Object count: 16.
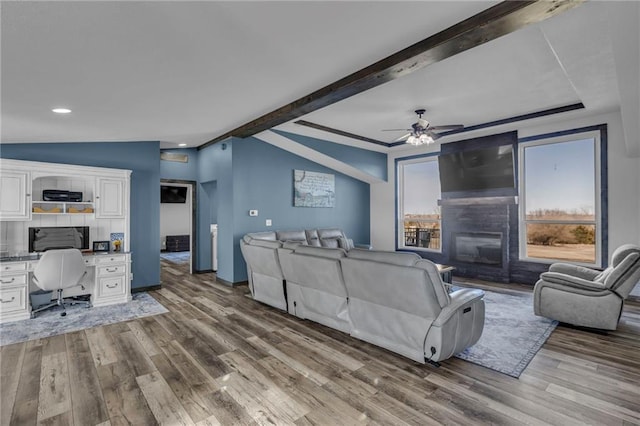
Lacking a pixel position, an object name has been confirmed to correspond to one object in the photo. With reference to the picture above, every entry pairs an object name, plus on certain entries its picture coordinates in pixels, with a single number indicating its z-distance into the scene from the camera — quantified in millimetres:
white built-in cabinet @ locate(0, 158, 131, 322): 3910
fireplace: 6102
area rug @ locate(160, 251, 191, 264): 8578
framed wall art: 6543
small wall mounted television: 10211
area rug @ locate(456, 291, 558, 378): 2799
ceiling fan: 4645
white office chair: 3877
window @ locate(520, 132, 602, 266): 5188
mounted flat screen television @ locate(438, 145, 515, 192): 5973
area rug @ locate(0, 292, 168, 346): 3463
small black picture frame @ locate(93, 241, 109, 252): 4805
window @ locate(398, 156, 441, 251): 7230
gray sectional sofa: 2590
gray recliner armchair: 3355
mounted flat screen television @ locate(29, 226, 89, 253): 4344
